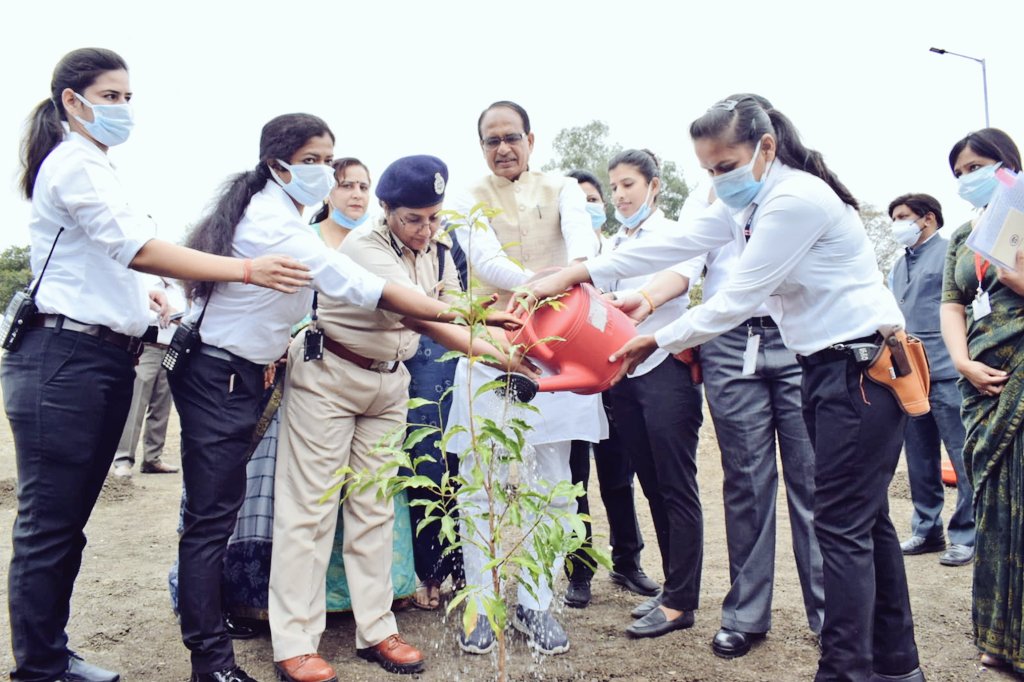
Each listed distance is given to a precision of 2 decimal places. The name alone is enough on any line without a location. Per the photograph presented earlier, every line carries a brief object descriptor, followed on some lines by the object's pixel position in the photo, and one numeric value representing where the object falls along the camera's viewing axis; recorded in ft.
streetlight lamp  50.48
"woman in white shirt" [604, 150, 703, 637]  11.05
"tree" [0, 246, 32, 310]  91.35
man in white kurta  10.83
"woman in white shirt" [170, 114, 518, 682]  8.80
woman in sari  9.61
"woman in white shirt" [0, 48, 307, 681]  8.15
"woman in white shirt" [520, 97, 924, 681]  8.14
